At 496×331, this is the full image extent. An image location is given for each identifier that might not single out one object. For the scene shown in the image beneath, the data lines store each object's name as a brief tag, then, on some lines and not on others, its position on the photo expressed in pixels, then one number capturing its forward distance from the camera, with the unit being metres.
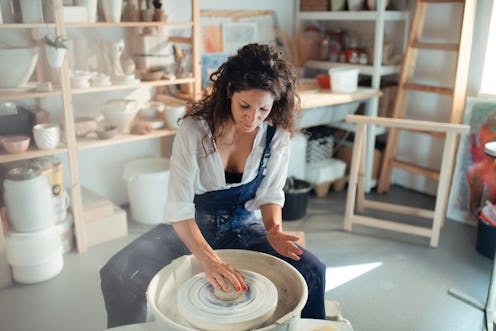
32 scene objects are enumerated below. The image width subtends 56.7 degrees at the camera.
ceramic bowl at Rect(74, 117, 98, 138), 2.52
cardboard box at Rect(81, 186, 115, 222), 2.53
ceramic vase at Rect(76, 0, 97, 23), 2.27
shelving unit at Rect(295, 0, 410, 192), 3.06
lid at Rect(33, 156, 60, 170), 2.32
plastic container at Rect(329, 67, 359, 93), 3.04
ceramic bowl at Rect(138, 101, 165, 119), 2.74
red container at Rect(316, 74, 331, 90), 3.19
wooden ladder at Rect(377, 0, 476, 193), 2.78
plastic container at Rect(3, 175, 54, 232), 2.13
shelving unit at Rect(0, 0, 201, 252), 2.13
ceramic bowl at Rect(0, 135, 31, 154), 2.15
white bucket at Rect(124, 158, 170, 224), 2.70
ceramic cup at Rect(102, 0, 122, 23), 2.35
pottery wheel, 1.10
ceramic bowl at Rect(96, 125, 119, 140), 2.46
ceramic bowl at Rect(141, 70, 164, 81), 2.59
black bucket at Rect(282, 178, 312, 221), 2.88
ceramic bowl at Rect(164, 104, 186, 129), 2.65
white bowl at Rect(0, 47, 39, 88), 2.08
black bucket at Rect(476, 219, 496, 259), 2.45
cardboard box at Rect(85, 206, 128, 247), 2.53
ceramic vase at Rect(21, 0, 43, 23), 2.06
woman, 1.37
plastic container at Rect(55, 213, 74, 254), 2.41
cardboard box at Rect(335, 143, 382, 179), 3.44
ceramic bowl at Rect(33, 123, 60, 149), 2.23
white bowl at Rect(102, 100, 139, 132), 2.54
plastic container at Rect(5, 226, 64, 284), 2.16
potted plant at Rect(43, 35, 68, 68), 2.12
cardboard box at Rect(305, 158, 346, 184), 3.24
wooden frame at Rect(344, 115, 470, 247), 2.52
